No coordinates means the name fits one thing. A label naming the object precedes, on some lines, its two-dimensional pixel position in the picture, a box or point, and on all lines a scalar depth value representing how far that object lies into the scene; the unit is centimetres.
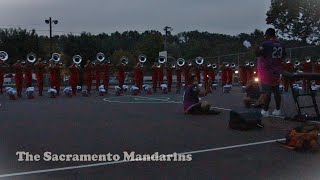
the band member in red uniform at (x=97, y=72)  2512
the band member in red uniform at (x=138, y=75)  2481
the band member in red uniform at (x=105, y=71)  2475
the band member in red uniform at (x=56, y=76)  2361
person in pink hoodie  1194
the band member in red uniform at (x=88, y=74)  2442
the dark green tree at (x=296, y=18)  4692
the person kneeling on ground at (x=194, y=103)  1303
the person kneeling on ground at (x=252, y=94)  1426
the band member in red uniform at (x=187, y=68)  2686
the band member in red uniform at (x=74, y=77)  2369
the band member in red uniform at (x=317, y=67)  2621
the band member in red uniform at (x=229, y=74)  2839
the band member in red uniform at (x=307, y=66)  2637
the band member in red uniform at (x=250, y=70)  2710
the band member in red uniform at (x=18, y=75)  2264
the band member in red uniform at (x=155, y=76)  2636
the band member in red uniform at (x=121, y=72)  2494
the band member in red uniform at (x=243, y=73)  2783
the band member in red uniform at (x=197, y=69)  2716
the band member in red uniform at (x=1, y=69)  2292
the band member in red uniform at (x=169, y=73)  2653
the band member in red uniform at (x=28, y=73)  2297
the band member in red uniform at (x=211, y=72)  2802
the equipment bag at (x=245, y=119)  992
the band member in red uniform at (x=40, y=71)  2339
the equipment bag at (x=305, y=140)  789
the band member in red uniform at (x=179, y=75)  2622
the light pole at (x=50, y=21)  6887
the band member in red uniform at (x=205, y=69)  2734
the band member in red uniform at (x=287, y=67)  2402
